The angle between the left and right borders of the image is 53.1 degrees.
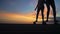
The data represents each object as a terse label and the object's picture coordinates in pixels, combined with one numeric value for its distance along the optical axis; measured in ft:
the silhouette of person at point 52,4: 6.03
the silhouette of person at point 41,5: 5.96
